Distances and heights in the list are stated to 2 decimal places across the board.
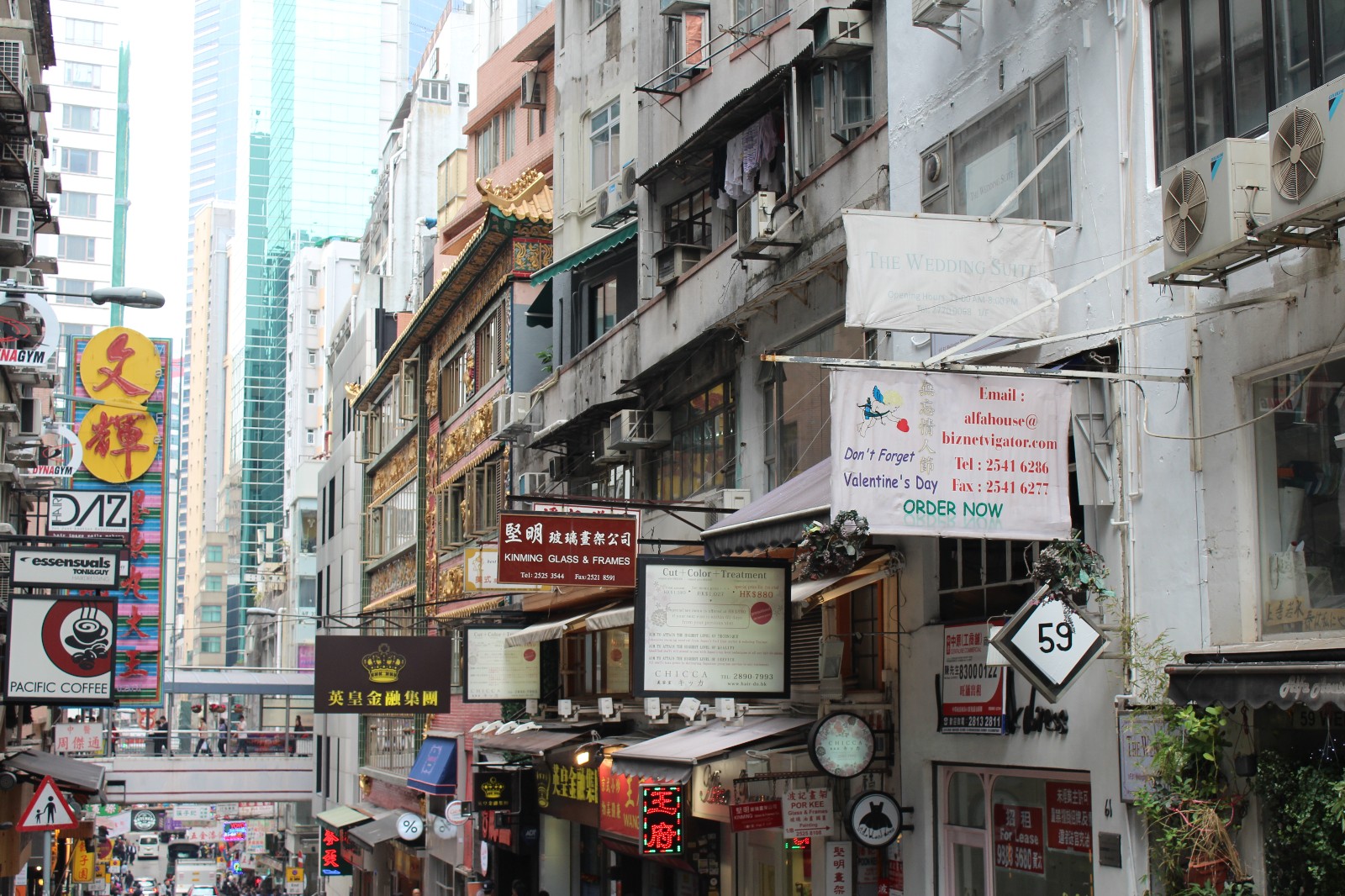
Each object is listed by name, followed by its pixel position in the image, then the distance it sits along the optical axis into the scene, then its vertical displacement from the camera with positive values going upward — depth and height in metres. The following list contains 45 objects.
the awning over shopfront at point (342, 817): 46.16 -5.47
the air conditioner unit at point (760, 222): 16.78 +4.60
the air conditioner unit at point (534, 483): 28.56 +3.00
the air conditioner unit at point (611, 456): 23.50 +2.89
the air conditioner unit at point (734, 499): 18.73 +1.74
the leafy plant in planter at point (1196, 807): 9.59 -1.06
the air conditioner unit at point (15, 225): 22.67 +6.17
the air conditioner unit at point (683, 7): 21.39 +8.86
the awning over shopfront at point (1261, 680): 8.38 -0.23
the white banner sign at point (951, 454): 10.89 +1.34
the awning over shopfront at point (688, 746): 15.94 -1.18
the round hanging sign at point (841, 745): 14.05 -0.96
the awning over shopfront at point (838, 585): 14.62 +0.56
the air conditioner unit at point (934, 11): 13.16 +5.44
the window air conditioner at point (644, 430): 22.27 +3.08
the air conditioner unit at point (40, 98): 24.12 +8.69
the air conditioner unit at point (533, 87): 33.94 +12.28
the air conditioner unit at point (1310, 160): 7.98 +2.56
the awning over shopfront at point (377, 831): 38.66 -4.91
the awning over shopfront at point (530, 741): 24.17 -1.67
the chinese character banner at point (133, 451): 28.31 +3.53
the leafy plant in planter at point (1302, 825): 8.78 -1.09
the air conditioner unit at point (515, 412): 28.34 +4.24
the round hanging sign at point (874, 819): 13.96 -1.62
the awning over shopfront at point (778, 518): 13.18 +1.09
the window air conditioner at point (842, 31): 16.02 +6.36
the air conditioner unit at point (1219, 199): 8.72 +2.55
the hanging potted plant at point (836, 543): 11.12 +0.75
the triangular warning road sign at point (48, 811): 23.09 -2.56
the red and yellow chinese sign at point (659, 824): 17.56 -2.09
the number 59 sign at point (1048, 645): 10.59 -0.03
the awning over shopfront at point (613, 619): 19.53 +0.29
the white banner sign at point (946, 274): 11.56 +2.82
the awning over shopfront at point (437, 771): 33.28 -2.89
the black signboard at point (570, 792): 22.28 -2.31
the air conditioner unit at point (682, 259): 21.11 +5.31
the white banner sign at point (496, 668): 26.36 -0.47
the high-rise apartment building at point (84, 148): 98.12 +32.80
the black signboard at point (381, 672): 27.92 -0.57
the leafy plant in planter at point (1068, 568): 10.55 +0.50
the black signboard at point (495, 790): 25.81 -2.51
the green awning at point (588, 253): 24.61 +6.53
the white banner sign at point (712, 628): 15.22 +0.13
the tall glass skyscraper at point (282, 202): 138.38 +44.51
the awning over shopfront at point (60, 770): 25.36 -2.28
